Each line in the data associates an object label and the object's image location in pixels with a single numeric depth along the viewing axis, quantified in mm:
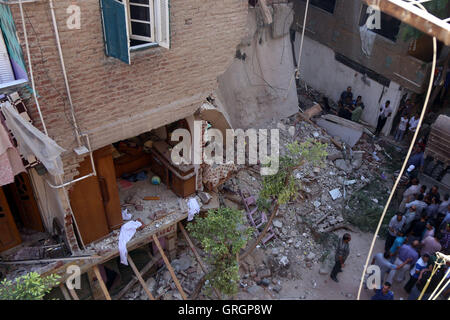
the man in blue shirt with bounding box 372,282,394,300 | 7958
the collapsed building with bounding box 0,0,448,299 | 6207
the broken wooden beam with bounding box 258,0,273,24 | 11609
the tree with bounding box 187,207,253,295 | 7691
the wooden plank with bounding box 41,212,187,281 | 7911
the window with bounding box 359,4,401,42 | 13195
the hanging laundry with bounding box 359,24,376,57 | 13898
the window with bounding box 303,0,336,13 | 15018
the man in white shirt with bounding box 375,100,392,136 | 13820
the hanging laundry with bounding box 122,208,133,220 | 9180
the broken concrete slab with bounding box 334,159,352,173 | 12422
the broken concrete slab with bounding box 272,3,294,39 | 12789
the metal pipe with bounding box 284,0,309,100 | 14156
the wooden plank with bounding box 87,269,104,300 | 8656
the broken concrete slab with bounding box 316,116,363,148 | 13609
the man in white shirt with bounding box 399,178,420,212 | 10484
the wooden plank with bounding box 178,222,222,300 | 9211
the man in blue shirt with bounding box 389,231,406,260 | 9117
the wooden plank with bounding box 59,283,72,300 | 8062
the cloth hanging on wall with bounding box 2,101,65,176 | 6086
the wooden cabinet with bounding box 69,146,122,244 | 7840
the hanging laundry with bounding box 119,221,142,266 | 8609
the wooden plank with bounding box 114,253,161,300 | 9044
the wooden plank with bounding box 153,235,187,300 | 8562
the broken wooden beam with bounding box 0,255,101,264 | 7947
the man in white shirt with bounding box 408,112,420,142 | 13172
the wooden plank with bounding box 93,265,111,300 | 7958
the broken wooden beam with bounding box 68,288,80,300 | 7988
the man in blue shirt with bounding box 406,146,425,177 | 11888
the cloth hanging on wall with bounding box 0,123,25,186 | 6340
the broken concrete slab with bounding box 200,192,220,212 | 9898
